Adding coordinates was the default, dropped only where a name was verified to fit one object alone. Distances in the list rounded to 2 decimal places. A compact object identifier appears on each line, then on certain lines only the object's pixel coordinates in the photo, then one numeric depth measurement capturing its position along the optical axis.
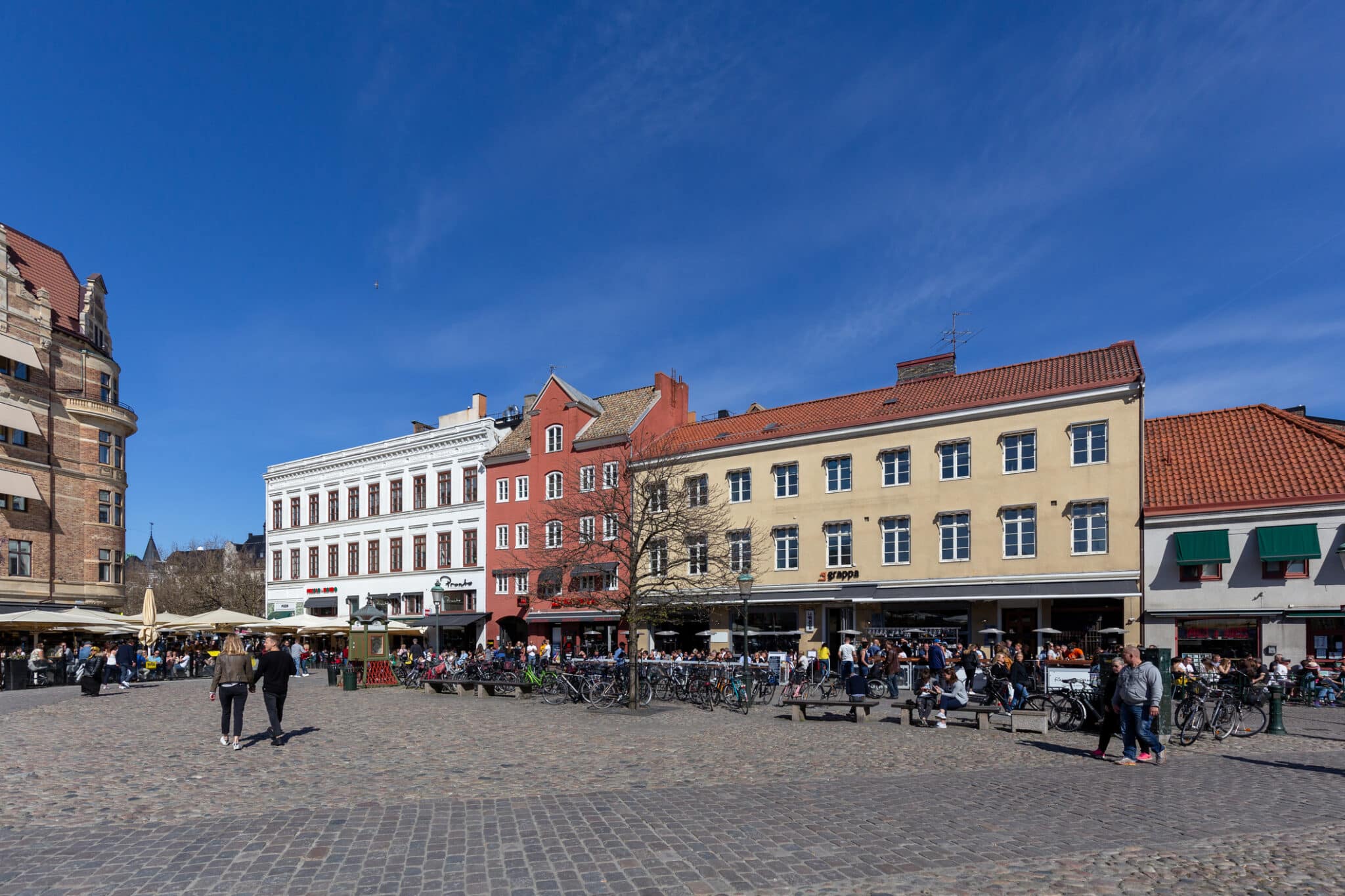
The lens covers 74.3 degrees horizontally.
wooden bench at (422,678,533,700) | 22.71
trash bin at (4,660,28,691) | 26.48
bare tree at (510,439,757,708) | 21.56
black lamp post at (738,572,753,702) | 22.26
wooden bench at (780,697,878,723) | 16.92
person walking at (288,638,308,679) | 34.38
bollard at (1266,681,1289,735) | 16.03
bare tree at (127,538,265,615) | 61.03
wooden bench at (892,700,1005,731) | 16.03
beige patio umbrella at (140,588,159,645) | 30.34
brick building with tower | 36.88
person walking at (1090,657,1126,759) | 12.68
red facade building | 38.84
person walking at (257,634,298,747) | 13.04
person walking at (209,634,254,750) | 12.73
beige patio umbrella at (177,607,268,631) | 33.44
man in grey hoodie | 11.91
